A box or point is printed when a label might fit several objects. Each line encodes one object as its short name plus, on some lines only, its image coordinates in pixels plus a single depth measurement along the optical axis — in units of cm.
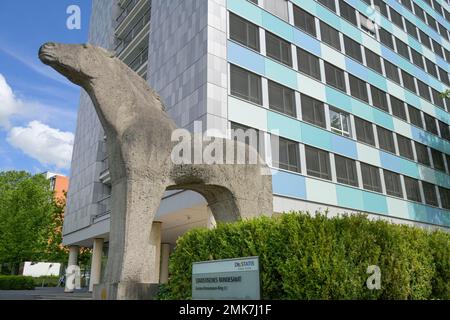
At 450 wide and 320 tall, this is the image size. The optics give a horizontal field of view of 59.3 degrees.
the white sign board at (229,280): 543
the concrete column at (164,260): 3272
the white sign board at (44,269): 6438
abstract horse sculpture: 770
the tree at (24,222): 4016
